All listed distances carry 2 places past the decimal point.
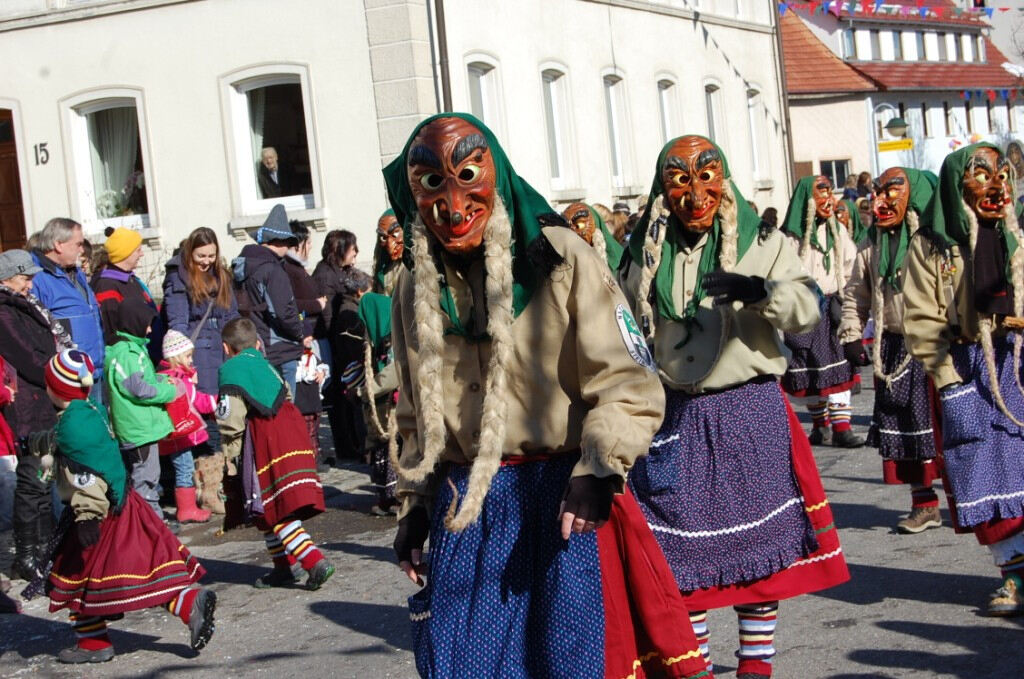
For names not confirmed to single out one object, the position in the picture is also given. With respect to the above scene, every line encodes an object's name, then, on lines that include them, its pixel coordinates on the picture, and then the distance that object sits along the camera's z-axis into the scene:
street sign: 27.45
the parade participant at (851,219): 12.38
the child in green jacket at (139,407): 9.09
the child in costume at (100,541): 6.52
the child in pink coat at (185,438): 9.80
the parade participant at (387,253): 8.80
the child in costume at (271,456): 7.70
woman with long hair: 10.35
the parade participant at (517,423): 3.58
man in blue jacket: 9.31
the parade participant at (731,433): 5.16
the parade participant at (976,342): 6.17
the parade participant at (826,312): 10.89
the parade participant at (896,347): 7.91
